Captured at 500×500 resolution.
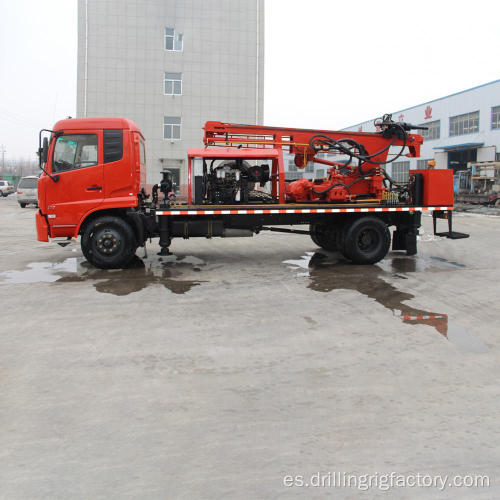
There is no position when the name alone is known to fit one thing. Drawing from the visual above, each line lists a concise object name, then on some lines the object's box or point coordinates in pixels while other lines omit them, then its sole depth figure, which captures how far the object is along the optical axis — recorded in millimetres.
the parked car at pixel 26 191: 29312
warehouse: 38344
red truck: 9648
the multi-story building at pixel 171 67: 30875
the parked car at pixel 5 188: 44844
